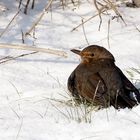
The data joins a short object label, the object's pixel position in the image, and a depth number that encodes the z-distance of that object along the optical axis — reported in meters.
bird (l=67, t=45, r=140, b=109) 8.62
